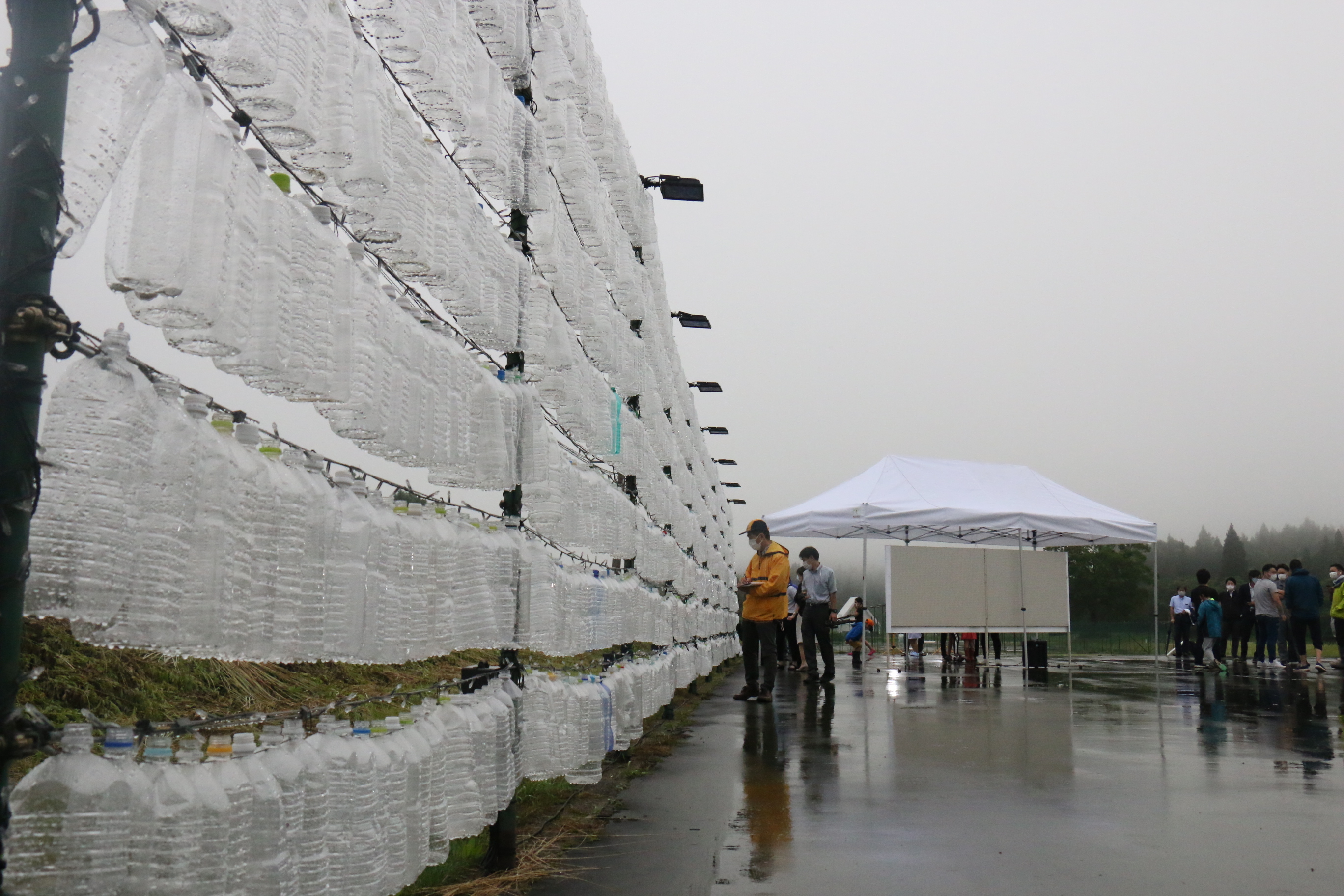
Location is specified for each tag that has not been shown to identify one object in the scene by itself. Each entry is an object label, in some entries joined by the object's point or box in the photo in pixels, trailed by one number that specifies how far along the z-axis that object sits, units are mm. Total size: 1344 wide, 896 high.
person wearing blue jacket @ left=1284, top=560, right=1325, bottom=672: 19109
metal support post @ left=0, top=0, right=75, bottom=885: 1585
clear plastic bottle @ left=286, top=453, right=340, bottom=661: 2225
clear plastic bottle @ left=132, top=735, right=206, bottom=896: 1714
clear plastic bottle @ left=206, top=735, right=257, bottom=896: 1891
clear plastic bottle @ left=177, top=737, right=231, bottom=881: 1813
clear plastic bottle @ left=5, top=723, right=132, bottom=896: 1610
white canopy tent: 16781
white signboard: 17609
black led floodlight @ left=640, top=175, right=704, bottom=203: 8938
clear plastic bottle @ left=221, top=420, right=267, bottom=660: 1957
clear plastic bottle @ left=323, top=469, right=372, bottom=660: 2365
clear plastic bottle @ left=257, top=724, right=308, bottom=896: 2053
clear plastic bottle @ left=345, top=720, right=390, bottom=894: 2338
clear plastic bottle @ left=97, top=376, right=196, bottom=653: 1740
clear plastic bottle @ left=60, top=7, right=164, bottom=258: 1673
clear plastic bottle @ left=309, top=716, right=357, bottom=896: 2268
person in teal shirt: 20219
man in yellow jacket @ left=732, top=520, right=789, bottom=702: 11070
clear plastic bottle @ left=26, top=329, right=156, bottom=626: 1670
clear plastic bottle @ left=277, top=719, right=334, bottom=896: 2111
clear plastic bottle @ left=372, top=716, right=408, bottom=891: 2547
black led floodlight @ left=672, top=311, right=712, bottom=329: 14594
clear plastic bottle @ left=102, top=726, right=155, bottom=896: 1693
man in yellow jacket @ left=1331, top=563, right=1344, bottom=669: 18250
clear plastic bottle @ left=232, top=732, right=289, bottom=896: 1973
